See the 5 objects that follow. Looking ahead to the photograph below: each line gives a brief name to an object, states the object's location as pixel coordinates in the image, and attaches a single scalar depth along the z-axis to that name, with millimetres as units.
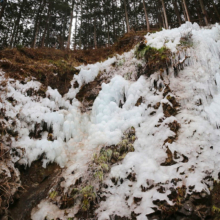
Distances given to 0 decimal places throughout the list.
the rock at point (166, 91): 5945
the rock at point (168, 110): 5418
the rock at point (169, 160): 4328
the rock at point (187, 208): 3417
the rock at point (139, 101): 6259
